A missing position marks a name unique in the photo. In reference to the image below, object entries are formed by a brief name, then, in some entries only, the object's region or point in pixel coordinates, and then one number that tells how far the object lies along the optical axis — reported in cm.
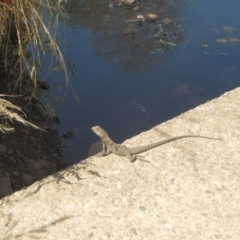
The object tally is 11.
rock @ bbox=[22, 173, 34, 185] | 383
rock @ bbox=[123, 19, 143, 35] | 681
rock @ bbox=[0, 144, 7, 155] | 394
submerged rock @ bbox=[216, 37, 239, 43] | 662
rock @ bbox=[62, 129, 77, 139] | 497
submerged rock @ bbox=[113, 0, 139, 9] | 742
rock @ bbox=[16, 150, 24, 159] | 403
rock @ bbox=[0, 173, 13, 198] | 353
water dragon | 296
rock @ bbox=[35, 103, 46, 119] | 483
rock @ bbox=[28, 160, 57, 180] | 396
